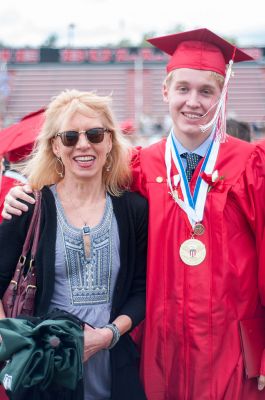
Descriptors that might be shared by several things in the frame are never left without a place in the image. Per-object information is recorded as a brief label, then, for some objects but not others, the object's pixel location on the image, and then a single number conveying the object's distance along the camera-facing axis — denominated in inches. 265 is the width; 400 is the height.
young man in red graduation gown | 104.2
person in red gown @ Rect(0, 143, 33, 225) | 131.5
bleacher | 1120.8
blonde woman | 96.9
